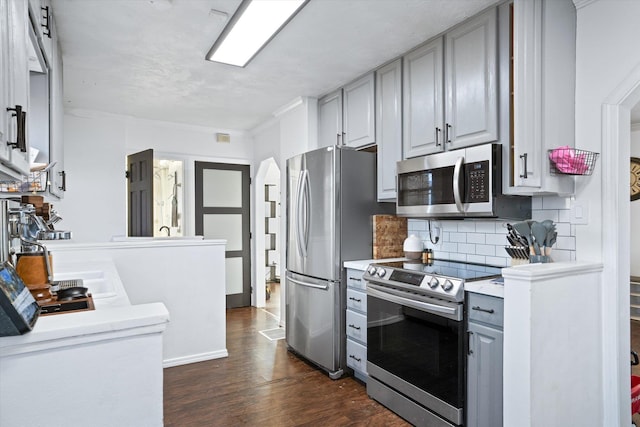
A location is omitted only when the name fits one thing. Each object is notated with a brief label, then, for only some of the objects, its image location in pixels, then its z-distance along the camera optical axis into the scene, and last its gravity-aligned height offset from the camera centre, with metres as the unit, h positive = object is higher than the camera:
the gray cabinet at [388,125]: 3.04 +0.70
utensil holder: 2.10 -0.25
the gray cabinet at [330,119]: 3.74 +0.92
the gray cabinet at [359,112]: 3.33 +0.89
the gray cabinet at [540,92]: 2.10 +0.65
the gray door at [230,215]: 5.41 -0.02
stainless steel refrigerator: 3.11 -0.20
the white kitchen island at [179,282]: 3.22 -0.59
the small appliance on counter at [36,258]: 1.55 -0.19
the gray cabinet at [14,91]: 0.99 +0.34
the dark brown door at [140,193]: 4.46 +0.24
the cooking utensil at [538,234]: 2.12 -0.11
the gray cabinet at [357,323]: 2.91 -0.84
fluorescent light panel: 2.27 +1.19
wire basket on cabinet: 2.06 +0.27
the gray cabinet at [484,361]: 1.96 -0.76
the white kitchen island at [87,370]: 0.96 -0.40
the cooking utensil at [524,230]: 2.17 -0.10
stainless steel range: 2.15 -0.76
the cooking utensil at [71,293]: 1.61 -0.33
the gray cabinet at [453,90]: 2.35 +0.81
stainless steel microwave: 2.28 +0.16
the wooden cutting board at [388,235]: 3.31 -0.19
